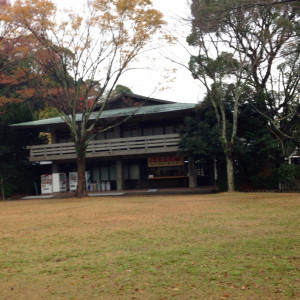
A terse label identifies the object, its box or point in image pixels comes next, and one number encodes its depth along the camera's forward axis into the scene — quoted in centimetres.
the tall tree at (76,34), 2333
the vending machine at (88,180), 3362
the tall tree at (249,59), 2162
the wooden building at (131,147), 2991
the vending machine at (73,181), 3219
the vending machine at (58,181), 3161
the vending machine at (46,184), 3173
